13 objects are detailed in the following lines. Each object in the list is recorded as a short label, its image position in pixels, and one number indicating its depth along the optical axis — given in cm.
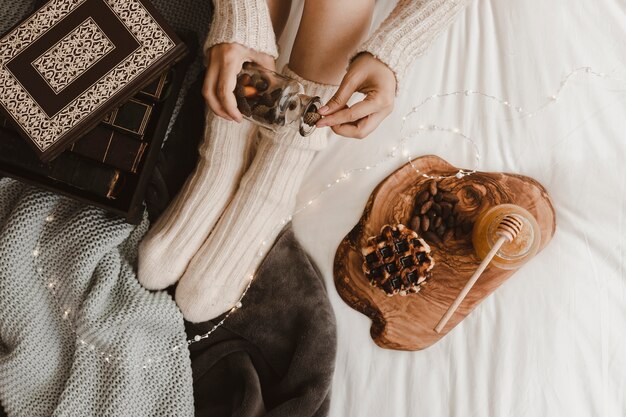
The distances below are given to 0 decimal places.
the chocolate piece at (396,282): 68
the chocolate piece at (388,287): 69
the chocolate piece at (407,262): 68
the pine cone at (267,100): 56
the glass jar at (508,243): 65
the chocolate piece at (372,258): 70
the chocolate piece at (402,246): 68
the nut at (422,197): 72
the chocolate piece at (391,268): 69
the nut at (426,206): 71
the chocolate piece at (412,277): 67
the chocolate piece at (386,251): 69
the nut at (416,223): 71
